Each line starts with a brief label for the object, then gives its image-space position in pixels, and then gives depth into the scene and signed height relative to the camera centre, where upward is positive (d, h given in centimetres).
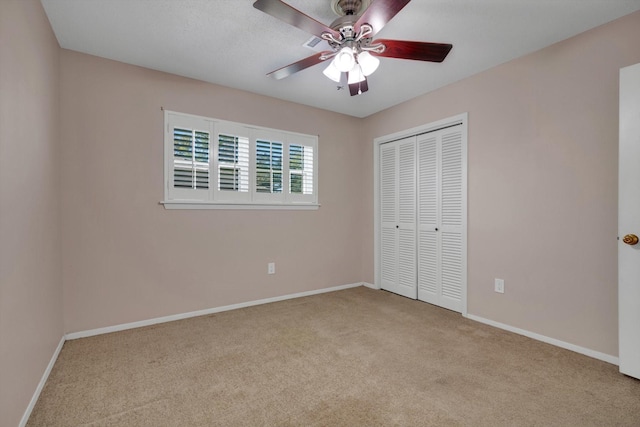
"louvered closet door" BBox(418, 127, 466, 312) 329 -9
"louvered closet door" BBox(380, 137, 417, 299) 383 -6
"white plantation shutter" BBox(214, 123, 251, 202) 333 +54
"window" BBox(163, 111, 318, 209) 311 +52
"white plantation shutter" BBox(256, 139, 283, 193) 361 +54
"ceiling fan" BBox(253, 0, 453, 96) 165 +104
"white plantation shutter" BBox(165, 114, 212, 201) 307 +56
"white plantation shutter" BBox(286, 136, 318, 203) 385 +54
